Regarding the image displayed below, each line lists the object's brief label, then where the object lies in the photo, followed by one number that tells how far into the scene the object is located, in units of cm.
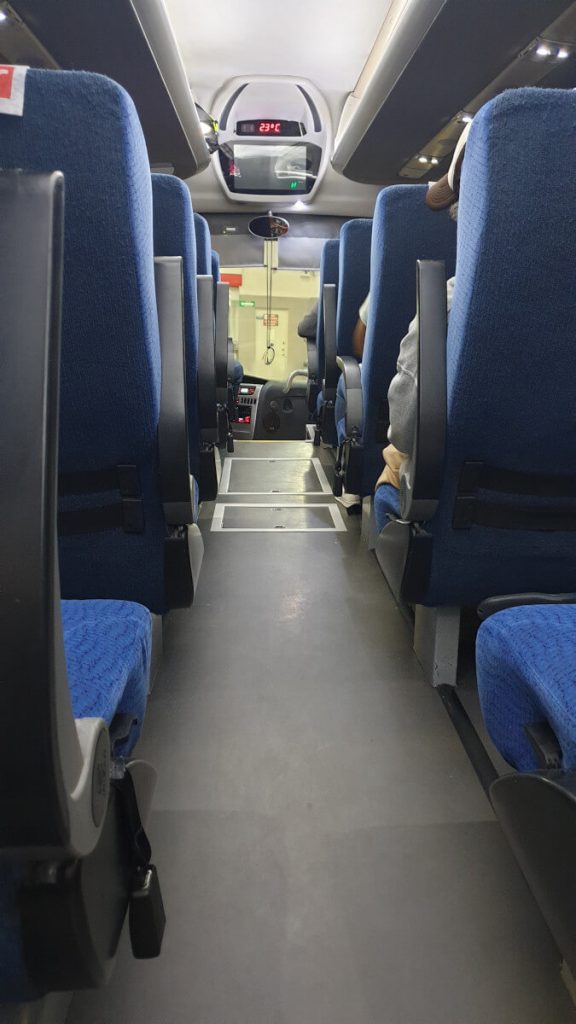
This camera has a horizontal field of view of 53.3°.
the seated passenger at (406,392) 132
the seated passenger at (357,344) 255
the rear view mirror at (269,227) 757
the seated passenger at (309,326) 538
